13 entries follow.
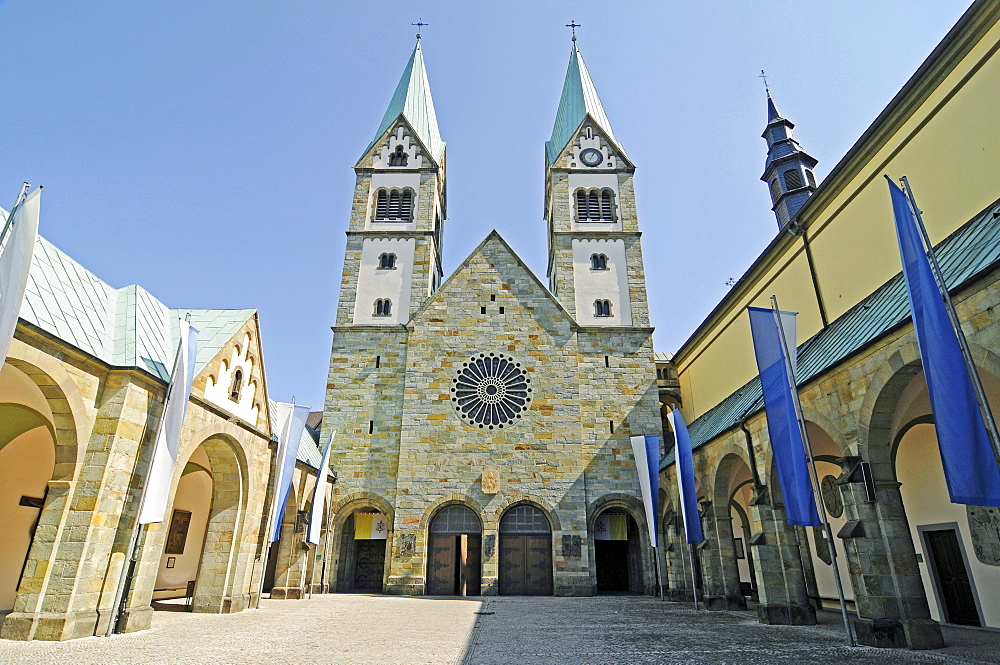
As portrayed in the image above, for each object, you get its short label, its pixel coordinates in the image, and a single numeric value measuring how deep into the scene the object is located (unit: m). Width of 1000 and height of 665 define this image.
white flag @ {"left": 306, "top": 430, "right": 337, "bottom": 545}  18.09
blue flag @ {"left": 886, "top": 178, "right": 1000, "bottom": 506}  6.61
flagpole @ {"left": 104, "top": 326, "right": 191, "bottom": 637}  9.75
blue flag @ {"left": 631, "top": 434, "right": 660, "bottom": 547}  18.31
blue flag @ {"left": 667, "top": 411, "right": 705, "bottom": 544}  15.23
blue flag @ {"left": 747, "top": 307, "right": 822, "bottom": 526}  10.07
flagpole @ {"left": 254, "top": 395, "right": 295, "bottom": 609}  14.85
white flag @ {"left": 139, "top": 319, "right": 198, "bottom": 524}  10.18
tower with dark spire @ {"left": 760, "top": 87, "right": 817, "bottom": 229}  26.70
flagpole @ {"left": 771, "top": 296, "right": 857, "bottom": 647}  9.23
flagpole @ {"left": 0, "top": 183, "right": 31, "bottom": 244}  7.23
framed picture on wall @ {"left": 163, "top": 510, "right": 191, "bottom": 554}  17.86
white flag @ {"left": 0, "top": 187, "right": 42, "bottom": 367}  7.06
